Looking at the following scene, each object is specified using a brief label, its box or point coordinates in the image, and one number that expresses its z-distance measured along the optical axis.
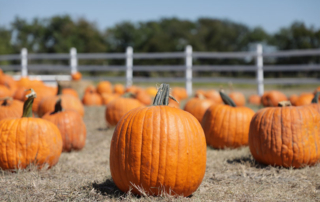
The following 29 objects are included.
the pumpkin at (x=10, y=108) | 4.64
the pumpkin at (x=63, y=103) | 5.96
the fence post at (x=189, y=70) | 12.58
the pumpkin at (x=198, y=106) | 5.89
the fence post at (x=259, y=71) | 11.55
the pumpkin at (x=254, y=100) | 9.75
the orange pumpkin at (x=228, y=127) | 4.63
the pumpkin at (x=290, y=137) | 3.52
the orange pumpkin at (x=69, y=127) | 4.45
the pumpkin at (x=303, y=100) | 6.34
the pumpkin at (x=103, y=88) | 10.79
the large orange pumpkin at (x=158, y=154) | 2.48
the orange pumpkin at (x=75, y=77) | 13.31
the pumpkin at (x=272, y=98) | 8.06
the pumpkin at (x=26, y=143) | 3.33
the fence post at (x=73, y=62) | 14.00
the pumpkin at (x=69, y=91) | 8.64
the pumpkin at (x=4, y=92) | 6.85
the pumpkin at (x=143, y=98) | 8.08
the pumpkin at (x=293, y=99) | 6.92
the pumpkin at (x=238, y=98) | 8.60
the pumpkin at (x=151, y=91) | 10.93
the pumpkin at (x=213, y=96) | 8.79
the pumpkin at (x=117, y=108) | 6.19
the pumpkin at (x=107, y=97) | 9.24
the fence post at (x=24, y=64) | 14.73
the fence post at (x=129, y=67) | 13.32
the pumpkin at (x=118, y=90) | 11.24
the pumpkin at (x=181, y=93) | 10.55
